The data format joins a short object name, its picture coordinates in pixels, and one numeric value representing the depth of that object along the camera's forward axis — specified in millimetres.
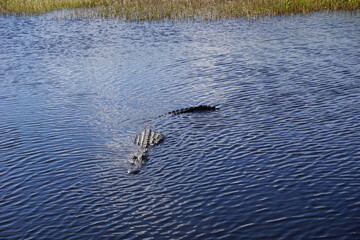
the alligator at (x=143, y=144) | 14609
